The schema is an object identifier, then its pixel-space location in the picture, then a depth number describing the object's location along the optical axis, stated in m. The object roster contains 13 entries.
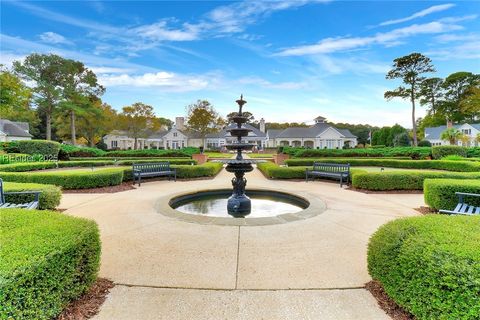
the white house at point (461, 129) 49.65
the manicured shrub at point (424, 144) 38.92
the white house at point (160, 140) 61.31
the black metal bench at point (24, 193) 5.32
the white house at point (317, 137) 56.56
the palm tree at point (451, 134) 32.31
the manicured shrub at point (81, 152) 25.69
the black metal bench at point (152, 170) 11.64
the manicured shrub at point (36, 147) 22.39
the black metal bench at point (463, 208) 5.22
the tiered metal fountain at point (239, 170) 7.46
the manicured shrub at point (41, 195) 6.18
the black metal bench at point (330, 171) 11.36
